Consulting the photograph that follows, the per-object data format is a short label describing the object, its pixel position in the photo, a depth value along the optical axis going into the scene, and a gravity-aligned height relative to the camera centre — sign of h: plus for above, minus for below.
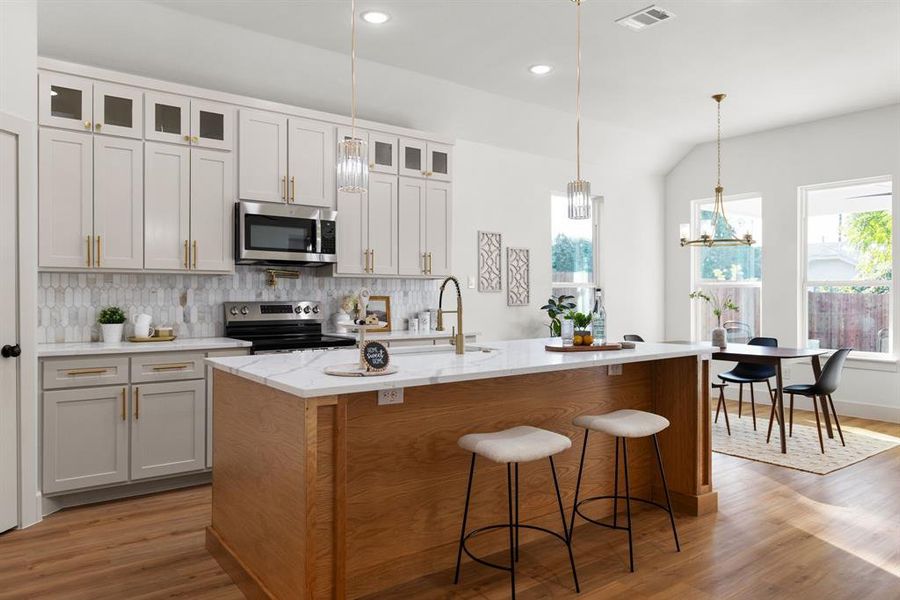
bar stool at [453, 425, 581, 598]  2.48 -0.60
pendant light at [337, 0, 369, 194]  2.97 +0.63
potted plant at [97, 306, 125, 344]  4.18 -0.18
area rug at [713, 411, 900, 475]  4.70 -1.21
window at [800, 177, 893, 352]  6.39 +0.36
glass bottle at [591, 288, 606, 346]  3.66 -0.16
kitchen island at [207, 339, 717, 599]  2.29 -0.68
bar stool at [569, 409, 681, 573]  2.91 -0.59
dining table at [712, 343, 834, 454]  5.05 -0.47
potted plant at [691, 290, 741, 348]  5.76 -0.33
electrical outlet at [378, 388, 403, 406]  2.61 -0.41
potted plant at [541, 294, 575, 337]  6.57 -0.11
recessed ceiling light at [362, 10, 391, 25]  4.09 +1.84
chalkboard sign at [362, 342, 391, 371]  2.45 -0.23
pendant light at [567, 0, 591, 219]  3.60 +0.57
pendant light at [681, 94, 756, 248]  5.77 +0.54
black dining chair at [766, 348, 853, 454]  5.13 -0.68
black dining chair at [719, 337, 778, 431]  5.95 -0.72
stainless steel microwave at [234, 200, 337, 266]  4.50 +0.47
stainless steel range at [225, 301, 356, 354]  4.52 -0.23
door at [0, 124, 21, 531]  3.32 -0.15
